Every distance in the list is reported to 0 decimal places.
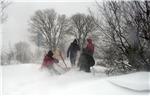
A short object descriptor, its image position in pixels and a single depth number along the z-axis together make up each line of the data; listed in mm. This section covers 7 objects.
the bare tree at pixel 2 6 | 19891
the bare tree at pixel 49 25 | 31188
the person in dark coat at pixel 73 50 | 14297
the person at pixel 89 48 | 13423
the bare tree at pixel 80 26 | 26152
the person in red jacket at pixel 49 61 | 14000
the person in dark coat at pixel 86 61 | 13281
